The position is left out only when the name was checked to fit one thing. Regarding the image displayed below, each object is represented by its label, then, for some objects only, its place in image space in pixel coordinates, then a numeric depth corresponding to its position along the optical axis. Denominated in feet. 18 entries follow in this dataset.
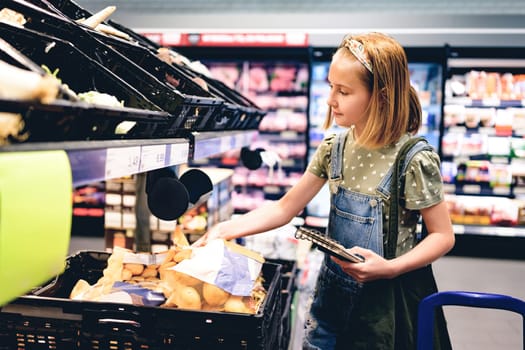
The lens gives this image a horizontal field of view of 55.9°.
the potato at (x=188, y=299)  4.29
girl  4.88
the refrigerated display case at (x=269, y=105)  19.24
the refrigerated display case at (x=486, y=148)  18.33
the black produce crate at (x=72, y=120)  2.55
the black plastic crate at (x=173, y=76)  5.80
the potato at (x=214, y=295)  4.27
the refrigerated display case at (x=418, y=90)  18.03
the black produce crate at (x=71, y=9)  6.50
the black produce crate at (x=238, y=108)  7.64
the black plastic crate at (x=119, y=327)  4.10
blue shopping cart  4.57
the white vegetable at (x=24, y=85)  2.30
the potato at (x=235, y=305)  4.26
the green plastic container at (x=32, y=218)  2.04
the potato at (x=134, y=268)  5.28
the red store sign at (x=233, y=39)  18.03
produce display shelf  2.75
